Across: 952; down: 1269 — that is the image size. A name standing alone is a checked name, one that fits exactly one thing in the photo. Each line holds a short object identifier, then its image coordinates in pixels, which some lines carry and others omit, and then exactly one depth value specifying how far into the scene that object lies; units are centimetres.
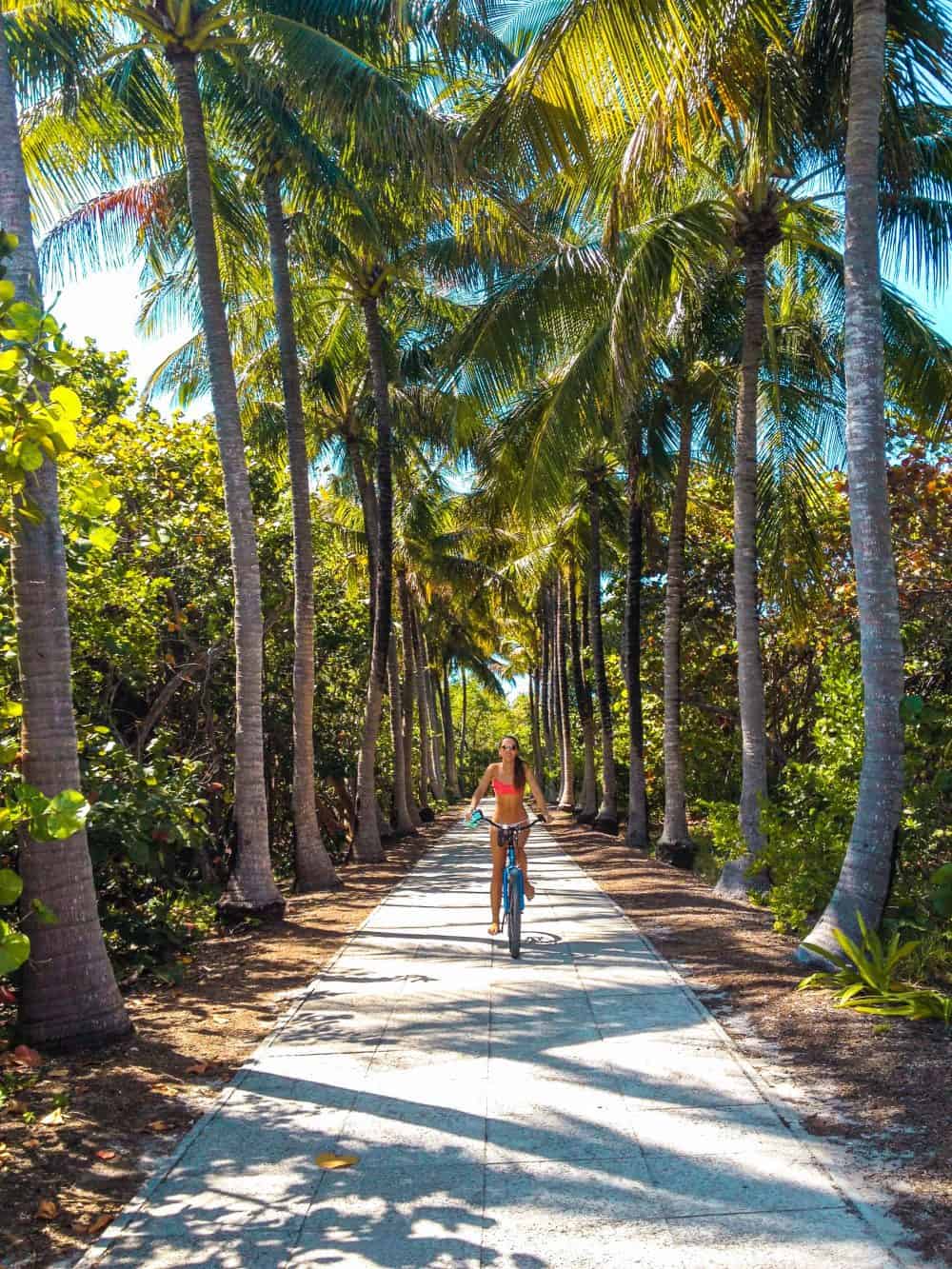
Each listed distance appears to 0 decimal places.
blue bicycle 879
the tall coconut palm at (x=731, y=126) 816
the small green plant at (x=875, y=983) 618
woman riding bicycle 914
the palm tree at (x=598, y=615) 2342
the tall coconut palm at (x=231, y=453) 1063
